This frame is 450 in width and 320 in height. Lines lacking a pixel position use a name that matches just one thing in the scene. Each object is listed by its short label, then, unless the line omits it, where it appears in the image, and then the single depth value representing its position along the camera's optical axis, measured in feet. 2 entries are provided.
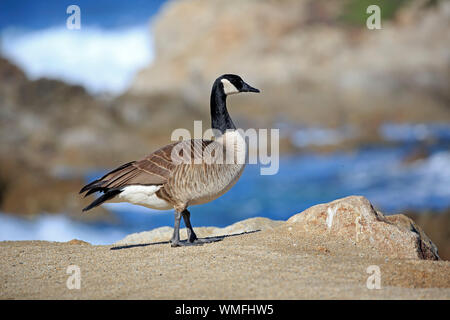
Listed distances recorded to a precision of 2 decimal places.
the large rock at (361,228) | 20.24
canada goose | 21.65
